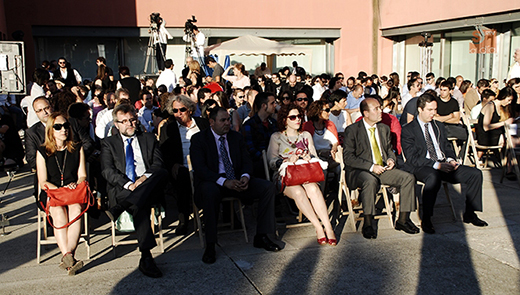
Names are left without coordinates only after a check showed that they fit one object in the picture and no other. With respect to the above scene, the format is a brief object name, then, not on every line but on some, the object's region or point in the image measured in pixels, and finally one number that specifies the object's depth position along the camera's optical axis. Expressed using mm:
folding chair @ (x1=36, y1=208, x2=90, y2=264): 4973
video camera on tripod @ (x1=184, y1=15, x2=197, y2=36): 13398
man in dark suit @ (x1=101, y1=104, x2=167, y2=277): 4934
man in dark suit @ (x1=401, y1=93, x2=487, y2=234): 5664
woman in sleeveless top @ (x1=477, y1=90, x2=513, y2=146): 8188
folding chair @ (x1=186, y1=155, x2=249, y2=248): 5297
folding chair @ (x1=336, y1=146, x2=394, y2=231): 5699
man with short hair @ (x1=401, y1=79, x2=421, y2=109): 9883
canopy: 16625
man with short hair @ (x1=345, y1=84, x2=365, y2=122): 10102
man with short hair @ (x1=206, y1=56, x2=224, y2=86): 12374
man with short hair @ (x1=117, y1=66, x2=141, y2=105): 10478
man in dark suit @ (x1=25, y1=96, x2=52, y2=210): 5484
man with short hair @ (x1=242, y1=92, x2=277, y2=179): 6469
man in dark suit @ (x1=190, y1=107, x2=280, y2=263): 5094
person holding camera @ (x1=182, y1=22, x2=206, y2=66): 13406
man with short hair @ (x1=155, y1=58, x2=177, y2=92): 12000
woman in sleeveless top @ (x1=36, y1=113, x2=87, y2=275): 4832
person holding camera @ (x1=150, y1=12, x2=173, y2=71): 15039
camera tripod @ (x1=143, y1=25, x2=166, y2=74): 18031
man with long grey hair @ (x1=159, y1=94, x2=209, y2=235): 5918
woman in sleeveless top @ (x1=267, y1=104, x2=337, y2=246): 5336
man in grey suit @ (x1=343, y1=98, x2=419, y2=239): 5559
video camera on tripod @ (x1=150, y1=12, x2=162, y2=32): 15000
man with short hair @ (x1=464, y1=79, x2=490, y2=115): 11086
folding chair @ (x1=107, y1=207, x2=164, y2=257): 5027
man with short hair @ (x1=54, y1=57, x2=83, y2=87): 12492
